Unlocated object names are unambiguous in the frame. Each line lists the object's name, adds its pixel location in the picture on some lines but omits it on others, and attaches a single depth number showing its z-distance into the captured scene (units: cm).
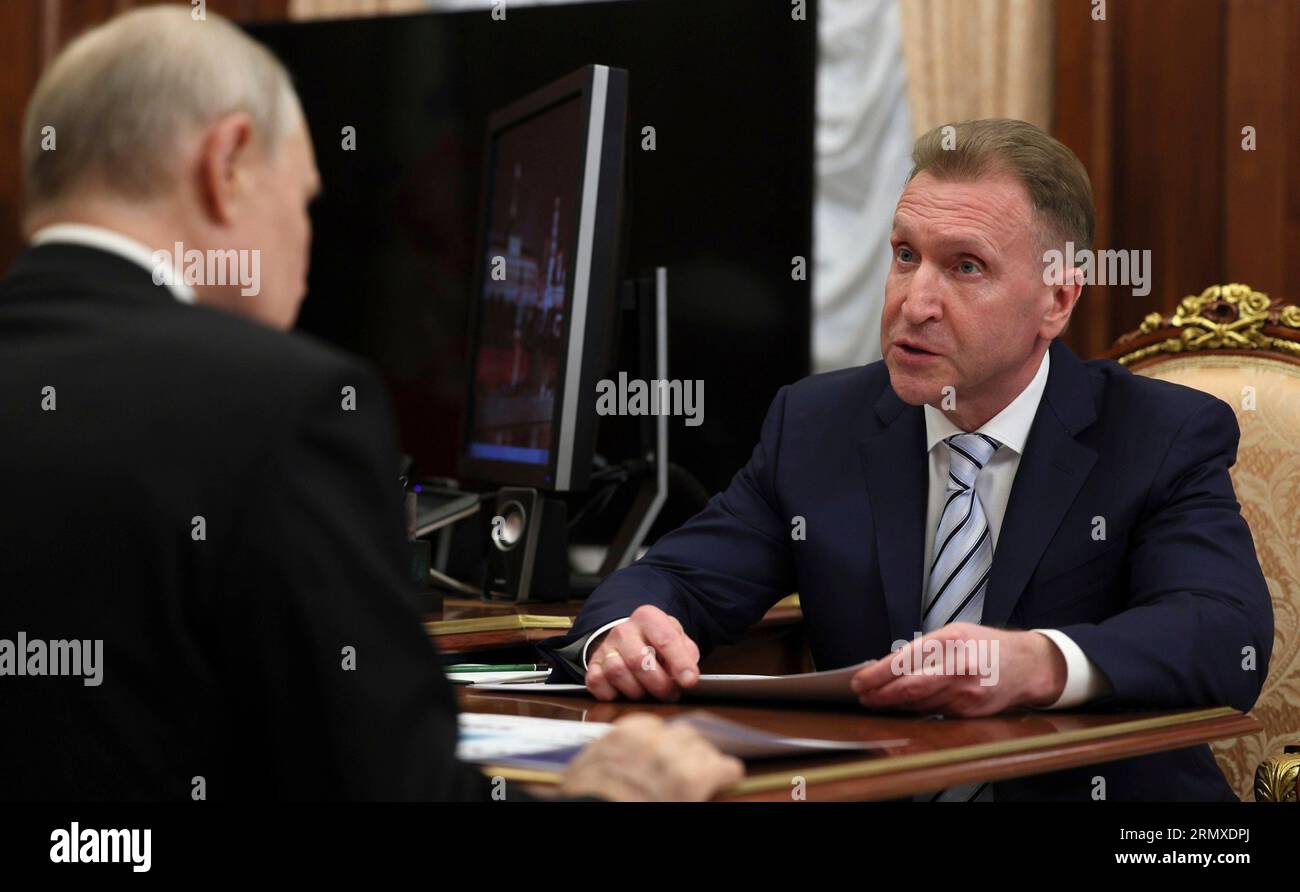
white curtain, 356
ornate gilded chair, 215
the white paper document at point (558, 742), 113
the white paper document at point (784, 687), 143
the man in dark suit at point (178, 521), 89
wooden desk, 111
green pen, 184
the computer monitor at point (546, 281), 219
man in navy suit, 164
